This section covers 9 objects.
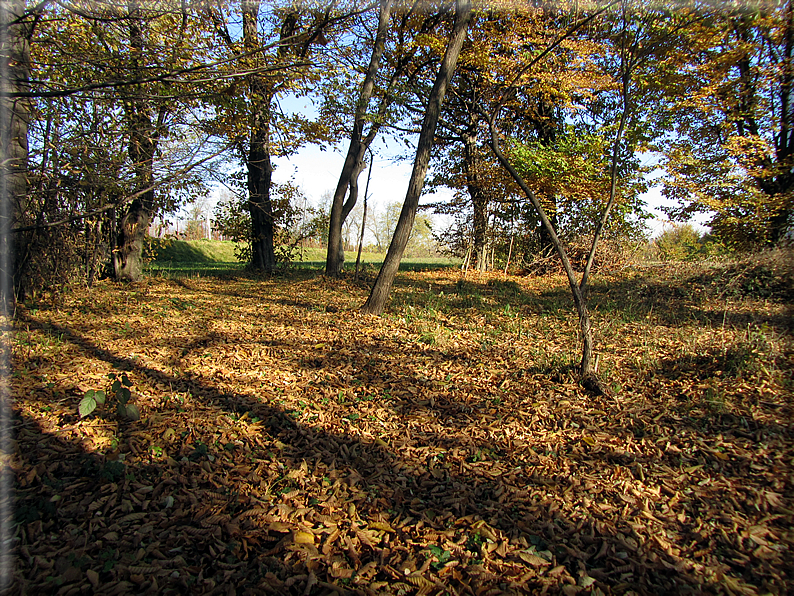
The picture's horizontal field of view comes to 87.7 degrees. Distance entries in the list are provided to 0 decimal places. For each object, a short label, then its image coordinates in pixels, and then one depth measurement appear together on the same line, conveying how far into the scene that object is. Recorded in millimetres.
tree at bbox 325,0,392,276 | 11844
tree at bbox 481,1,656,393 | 4367
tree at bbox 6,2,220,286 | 4084
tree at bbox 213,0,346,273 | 9523
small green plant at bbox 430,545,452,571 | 2406
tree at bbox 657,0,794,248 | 9352
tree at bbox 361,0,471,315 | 6656
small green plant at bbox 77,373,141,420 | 3233
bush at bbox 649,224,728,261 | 11367
